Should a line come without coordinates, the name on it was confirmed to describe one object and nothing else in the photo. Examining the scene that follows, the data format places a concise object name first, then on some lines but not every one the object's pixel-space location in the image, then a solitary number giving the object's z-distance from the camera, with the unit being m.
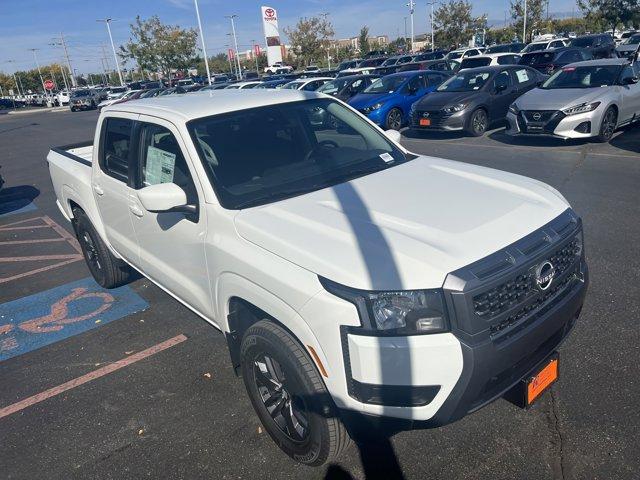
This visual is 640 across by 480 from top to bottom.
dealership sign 57.32
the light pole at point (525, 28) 45.19
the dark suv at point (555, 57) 17.98
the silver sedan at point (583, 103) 9.62
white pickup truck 2.21
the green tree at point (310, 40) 50.03
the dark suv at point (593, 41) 23.12
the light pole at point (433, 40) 51.43
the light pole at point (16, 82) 89.57
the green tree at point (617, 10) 35.94
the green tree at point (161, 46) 45.31
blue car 14.30
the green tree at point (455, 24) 45.84
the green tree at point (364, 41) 57.59
